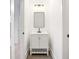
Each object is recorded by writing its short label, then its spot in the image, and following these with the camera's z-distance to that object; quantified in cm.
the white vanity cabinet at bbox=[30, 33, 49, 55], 248
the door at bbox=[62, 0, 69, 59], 140
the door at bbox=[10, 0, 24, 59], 183
